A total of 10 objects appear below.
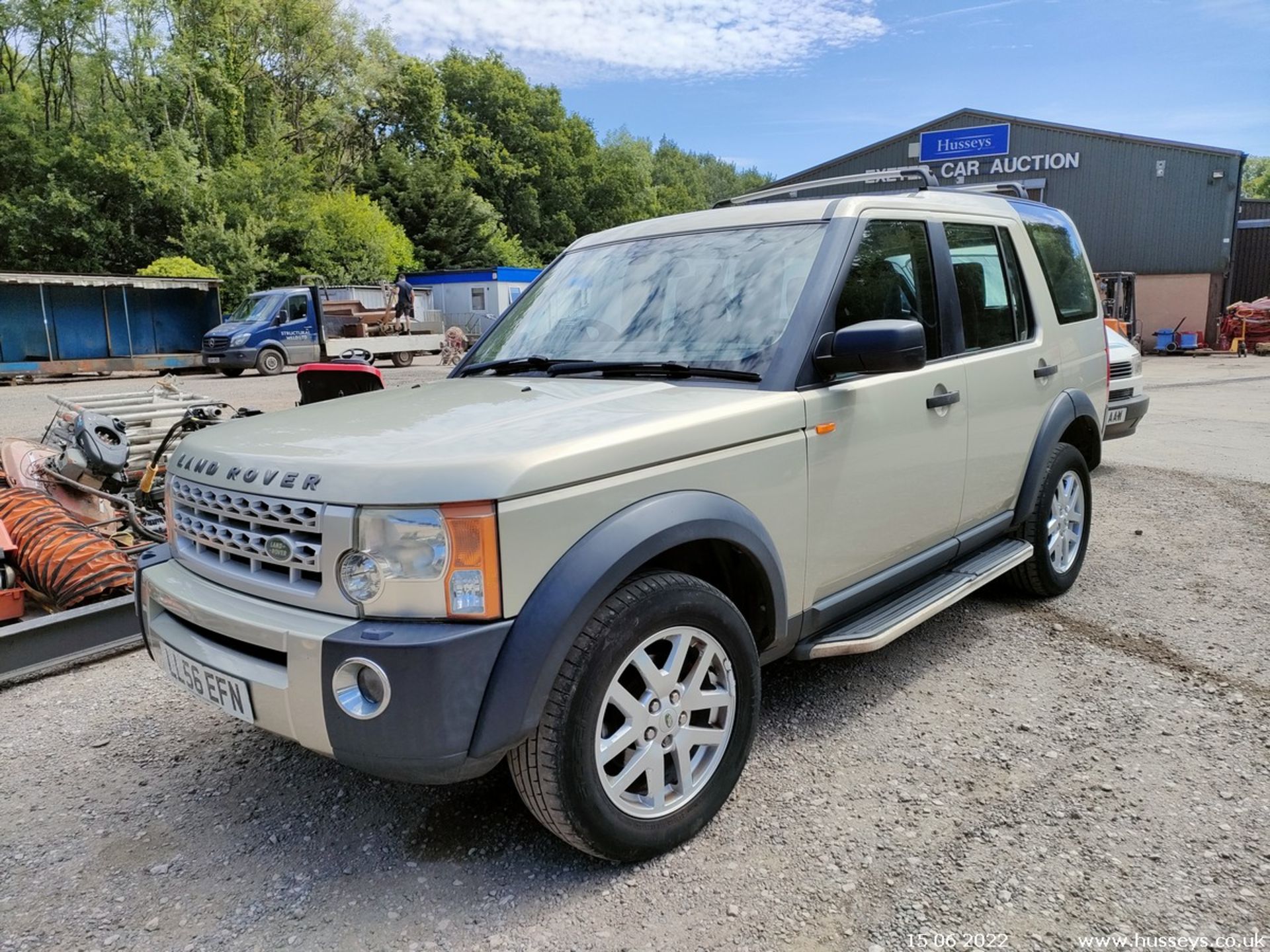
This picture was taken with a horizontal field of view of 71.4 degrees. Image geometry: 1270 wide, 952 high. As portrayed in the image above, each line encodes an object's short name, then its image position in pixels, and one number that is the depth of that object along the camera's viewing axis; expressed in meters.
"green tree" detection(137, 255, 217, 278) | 28.84
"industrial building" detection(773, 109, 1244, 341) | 26.66
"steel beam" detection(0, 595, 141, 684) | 4.02
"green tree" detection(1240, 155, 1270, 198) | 91.69
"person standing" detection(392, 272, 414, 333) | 27.22
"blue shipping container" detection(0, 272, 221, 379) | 21.61
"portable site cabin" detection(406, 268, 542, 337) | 33.66
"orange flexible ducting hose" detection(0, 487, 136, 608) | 4.50
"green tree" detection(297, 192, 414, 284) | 35.50
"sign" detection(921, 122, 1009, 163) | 28.78
